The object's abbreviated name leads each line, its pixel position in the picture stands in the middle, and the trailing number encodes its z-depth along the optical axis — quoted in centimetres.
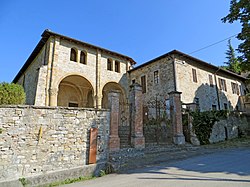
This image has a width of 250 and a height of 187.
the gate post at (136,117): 760
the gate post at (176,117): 909
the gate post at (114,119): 695
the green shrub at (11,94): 635
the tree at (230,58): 3392
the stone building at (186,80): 1420
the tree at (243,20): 1258
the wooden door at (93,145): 626
